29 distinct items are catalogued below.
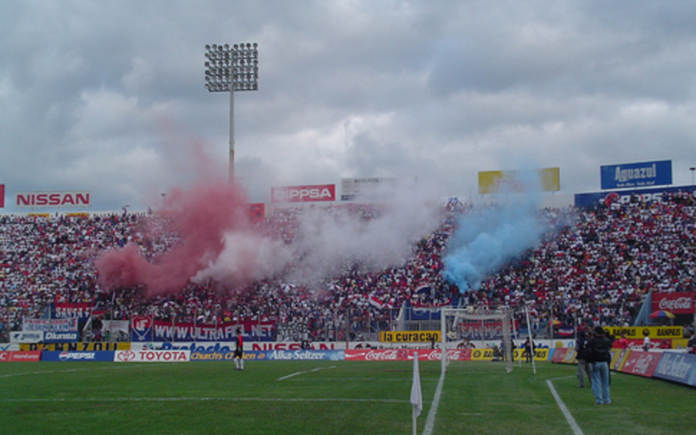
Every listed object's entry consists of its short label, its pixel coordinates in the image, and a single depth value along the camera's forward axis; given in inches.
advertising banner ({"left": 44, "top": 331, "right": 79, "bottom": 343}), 1702.8
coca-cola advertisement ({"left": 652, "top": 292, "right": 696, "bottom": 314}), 1487.5
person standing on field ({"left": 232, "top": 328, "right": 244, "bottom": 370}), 1106.1
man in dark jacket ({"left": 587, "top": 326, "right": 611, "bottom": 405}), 582.2
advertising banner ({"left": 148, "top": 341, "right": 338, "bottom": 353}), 1648.6
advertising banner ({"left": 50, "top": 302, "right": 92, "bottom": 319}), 1809.8
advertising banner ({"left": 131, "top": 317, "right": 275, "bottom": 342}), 1689.2
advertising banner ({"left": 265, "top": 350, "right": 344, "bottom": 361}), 1501.0
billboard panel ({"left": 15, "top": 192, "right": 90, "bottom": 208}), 2625.5
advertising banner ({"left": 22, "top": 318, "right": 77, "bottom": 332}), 1715.1
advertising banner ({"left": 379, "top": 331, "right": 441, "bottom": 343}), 1595.7
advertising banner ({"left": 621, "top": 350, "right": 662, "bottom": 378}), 888.9
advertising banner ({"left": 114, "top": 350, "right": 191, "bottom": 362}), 1510.8
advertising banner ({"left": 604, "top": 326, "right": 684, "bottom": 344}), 1473.9
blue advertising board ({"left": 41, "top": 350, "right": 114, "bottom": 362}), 1526.7
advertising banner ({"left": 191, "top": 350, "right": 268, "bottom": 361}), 1540.4
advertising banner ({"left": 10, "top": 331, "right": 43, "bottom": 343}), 1712.1
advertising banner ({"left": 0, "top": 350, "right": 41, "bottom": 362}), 1560.0
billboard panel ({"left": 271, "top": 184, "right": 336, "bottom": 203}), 2472.9
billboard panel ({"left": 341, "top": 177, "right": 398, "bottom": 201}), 2409.6
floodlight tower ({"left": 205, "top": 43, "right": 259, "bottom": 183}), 2224.4
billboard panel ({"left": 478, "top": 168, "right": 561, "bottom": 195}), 2235.5
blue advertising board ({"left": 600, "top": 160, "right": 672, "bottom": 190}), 2117.4
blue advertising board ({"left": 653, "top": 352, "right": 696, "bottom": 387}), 737.6
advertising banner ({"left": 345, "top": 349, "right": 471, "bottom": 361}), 1465.3
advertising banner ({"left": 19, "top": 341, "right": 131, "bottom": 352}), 1651.1
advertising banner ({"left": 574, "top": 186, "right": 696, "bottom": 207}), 2025.1
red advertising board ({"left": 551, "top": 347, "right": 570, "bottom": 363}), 1268.5
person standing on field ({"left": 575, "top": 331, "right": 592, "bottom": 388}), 735.7
